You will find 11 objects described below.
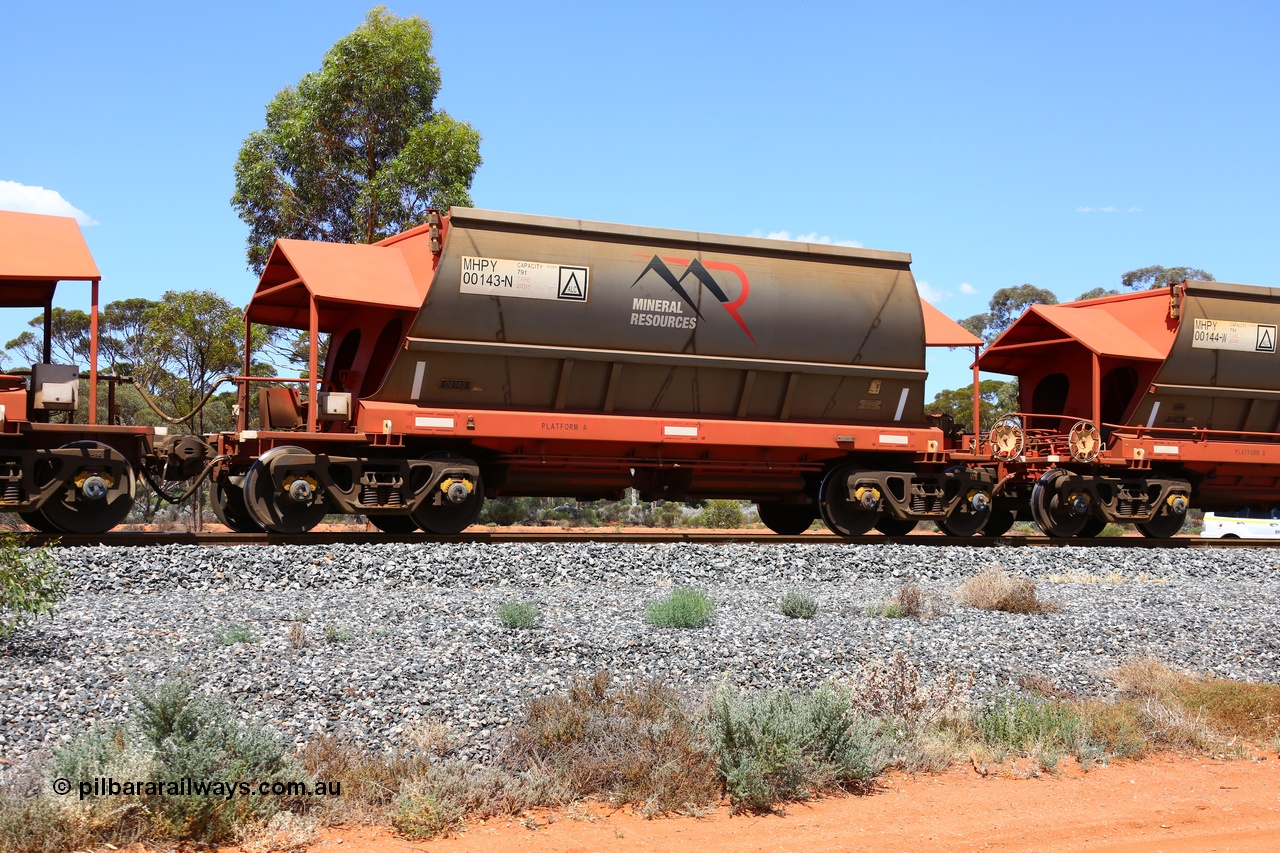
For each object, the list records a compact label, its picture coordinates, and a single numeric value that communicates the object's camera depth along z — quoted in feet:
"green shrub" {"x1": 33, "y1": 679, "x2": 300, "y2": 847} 16.28
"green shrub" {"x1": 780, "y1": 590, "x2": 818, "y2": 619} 31.07
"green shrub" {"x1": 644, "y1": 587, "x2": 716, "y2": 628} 28.76
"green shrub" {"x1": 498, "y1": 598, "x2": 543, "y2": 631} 27.04
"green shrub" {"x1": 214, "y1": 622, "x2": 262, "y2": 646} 24.68
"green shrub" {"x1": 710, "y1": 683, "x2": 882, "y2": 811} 19.33
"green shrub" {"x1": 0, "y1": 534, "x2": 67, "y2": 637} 23.95
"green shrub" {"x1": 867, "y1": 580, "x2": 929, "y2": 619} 31.65
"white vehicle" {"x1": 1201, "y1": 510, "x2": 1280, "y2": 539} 69.82
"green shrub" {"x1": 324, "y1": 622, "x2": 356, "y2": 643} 25.45
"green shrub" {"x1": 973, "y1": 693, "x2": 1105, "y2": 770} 22.02
